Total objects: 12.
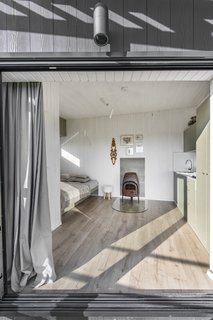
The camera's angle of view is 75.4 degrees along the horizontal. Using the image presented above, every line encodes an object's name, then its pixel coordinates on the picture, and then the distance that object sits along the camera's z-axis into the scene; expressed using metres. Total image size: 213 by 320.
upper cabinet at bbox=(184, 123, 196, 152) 2.95
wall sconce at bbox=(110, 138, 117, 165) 4.47
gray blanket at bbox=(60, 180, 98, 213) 3.06
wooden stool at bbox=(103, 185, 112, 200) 4.38
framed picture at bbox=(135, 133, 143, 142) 4.29
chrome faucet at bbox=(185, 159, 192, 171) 3.71
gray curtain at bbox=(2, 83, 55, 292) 1.40
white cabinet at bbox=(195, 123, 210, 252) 1.76
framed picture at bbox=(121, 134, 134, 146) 4.35
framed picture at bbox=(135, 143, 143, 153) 4.29
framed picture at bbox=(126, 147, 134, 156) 4.34
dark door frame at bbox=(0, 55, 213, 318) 1.17
